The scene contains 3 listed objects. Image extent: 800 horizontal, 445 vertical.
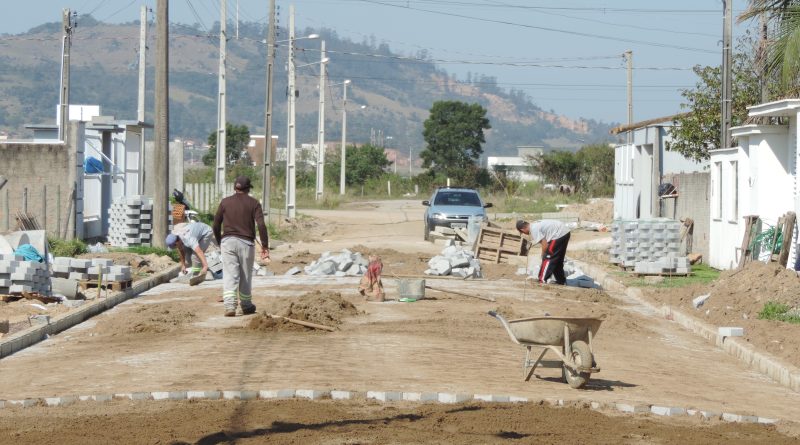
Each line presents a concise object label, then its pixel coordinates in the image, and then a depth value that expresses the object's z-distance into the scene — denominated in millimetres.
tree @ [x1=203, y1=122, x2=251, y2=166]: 135688
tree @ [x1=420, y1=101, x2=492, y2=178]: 130250
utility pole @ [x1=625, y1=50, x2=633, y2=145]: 65988
